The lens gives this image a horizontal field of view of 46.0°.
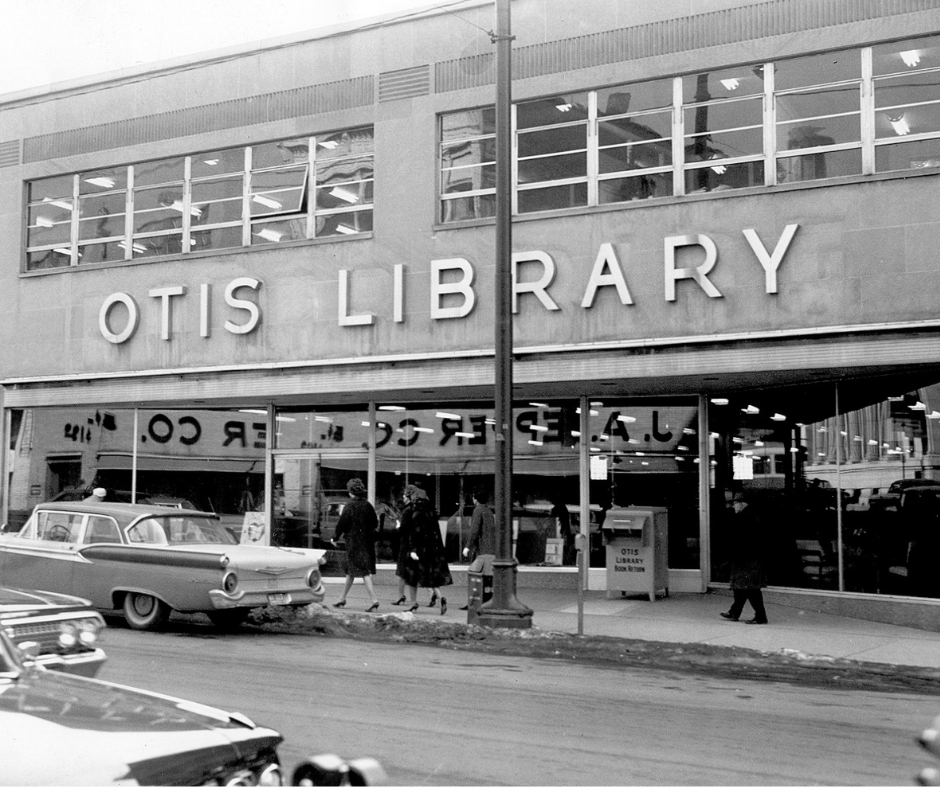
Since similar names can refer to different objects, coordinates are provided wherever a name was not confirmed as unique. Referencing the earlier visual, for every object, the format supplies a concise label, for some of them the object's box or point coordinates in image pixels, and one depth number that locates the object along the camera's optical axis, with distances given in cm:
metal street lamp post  1296
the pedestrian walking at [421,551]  1476
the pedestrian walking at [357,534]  1502
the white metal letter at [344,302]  1773
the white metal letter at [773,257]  1470
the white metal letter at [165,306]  1947
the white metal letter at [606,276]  1568
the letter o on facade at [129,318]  1991
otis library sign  1515
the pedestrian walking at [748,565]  1371
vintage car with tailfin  1245
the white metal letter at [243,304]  1862
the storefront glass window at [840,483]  1419
